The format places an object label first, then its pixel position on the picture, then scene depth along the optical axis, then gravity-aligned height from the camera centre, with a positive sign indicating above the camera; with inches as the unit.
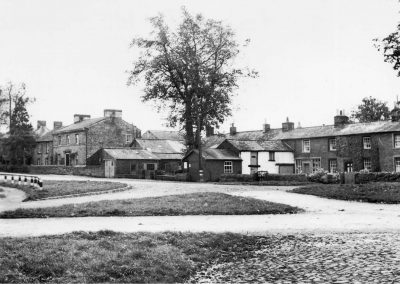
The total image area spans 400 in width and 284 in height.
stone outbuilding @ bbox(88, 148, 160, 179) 2280.5 +34.0
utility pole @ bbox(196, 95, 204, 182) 1956.2 +138.0
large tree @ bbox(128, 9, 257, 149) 2050.9 +429.3
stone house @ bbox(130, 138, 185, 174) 2559.1 +104.6
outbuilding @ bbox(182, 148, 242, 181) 2065.7 +18.4
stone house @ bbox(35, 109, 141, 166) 2714.1 +198.7
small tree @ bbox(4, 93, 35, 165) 2664.9 +204.6
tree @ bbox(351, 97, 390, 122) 3371.1 +394.4
